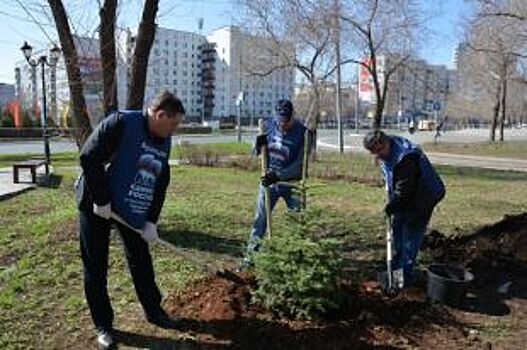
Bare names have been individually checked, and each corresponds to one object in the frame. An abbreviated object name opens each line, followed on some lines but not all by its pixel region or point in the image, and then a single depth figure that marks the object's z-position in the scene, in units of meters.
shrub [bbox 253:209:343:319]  4.87
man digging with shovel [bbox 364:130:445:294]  5.64
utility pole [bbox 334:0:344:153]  21.23
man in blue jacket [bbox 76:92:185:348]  4.39
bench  16.34
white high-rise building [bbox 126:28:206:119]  112.31
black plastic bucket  5.53
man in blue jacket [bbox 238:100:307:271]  6.62
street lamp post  19.72
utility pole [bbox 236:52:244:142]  40.62
